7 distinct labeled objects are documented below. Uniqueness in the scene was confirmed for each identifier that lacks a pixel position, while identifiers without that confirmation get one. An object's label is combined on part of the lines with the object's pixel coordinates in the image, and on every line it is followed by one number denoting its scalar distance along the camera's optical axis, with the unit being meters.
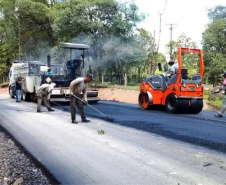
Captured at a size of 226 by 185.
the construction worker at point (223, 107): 10.35
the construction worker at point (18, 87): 17.31
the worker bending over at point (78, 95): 9.09
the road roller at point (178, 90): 10.74
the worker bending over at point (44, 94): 12.14
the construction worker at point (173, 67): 10.95
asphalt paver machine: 14.52
